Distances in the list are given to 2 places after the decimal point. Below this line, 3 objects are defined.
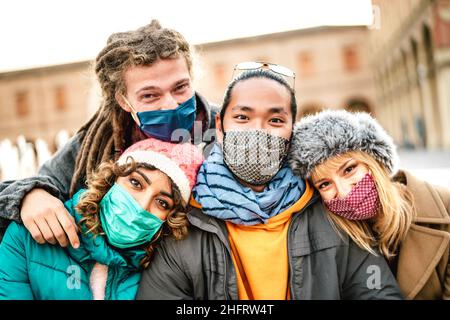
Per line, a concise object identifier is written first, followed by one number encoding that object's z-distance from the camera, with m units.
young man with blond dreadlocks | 2.17
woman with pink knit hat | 2.09
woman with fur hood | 2.16
